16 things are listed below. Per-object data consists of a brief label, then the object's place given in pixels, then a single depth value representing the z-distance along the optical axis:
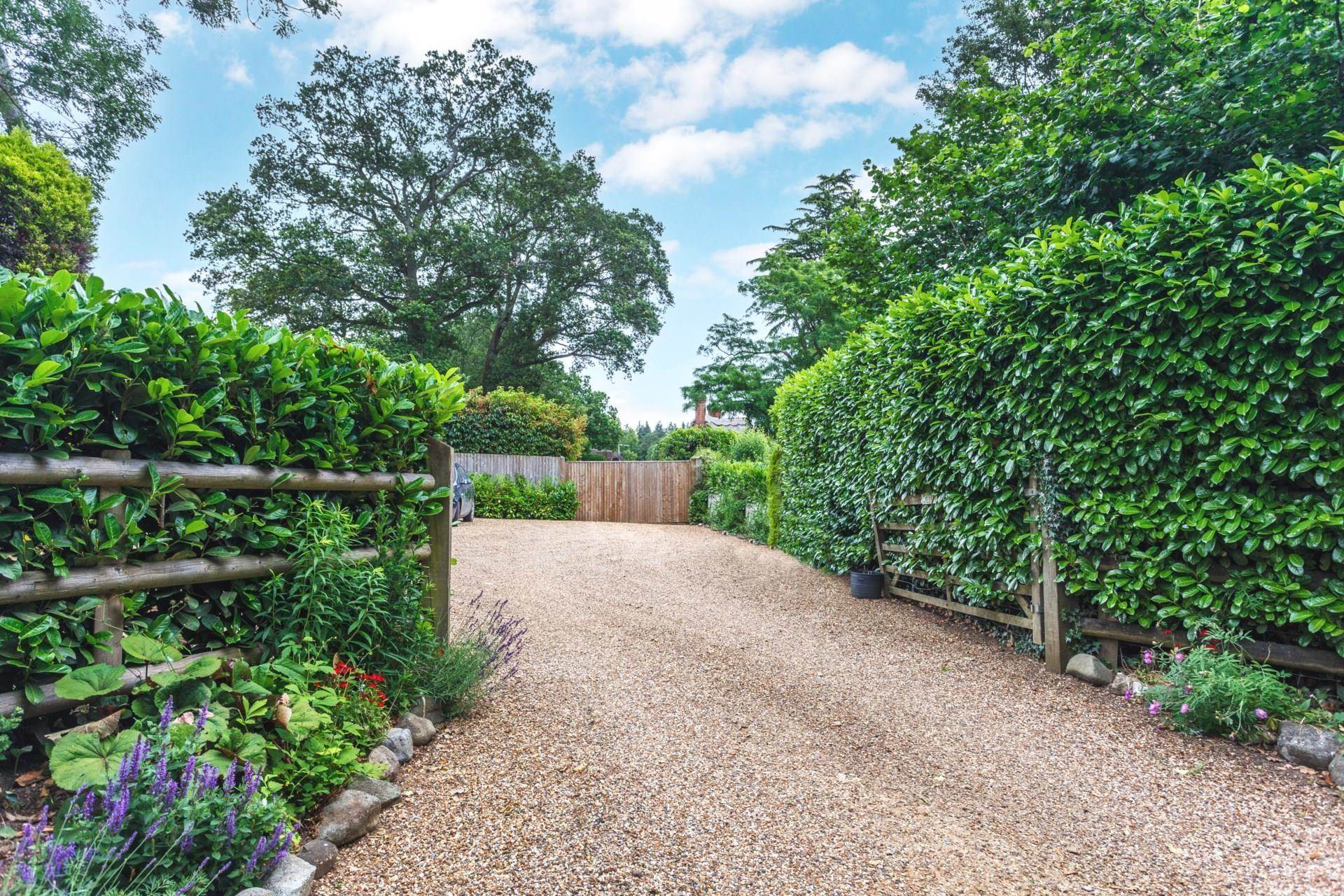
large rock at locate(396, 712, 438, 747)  2.84
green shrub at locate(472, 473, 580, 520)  13.90
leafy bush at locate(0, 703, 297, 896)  1.49
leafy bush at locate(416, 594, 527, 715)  3.13
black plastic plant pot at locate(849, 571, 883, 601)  6.16
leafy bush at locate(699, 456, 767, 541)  10.96
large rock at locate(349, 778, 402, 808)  2.33
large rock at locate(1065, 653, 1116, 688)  3.80
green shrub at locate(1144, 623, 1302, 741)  3.04
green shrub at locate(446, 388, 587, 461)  15.66
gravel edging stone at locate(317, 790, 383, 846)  2.07
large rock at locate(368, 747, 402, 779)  2.47
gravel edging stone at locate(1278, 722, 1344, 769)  2.79
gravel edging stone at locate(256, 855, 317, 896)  1.75
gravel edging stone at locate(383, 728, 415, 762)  2.65
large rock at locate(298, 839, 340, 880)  1.93
